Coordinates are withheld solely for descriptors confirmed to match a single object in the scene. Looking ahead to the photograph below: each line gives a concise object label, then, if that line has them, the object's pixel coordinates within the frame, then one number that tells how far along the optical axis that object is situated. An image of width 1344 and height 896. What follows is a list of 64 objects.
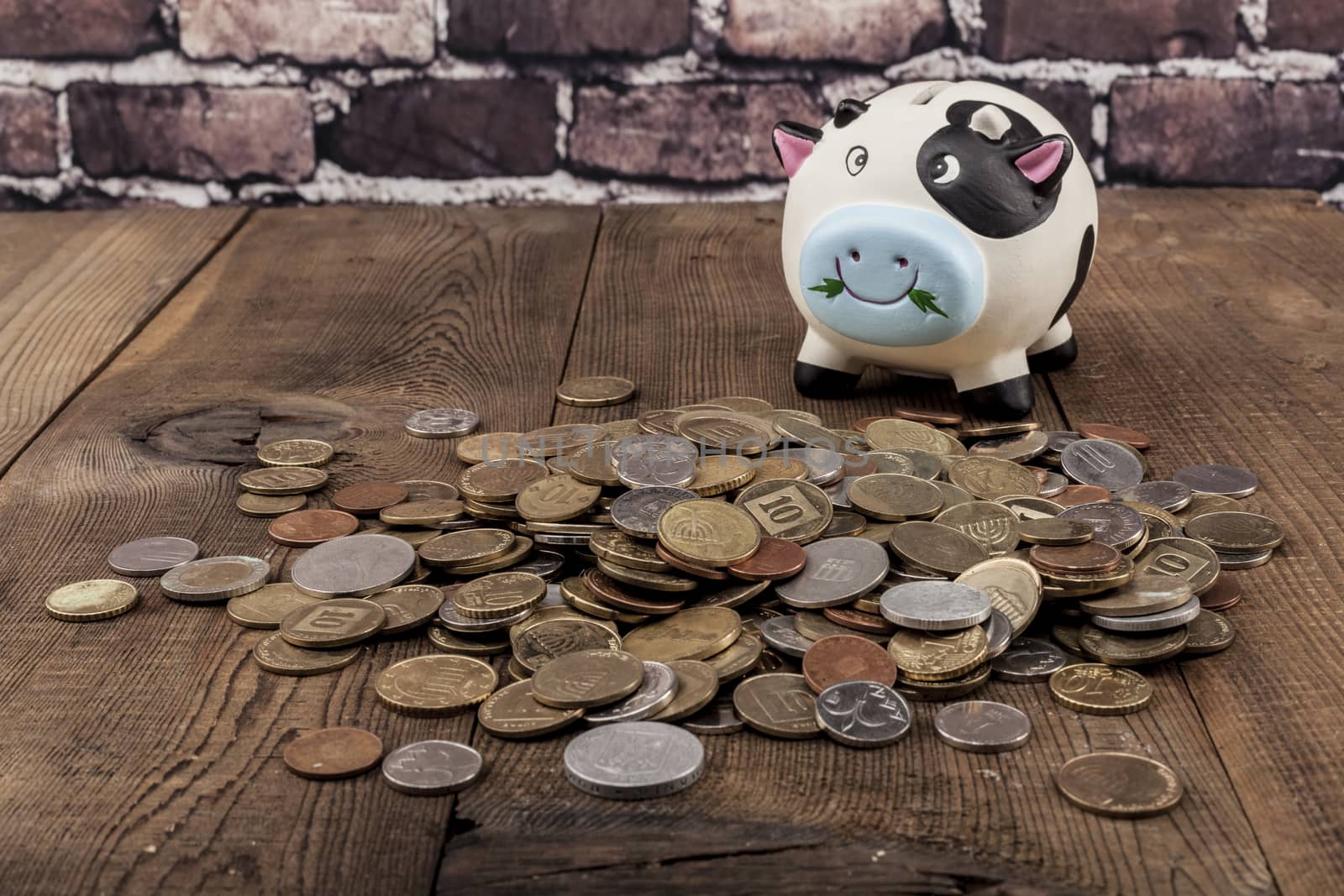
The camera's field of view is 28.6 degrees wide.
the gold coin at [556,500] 0.57
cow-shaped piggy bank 0.61
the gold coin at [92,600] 0.54
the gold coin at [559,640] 0.52
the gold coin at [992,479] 0.59
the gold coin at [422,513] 0.58
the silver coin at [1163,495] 0.59
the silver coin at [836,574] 0.53
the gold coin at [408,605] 0.54
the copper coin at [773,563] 0.54
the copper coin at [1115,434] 0.63
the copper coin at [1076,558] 0.53
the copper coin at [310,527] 0.58
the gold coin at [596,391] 0.67
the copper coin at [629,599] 0.53
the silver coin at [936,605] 0.52
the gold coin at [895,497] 0.57
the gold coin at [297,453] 0.63
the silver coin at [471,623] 0.53
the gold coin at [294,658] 0.52
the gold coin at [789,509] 0.56
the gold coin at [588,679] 0.50
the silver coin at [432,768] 0.48
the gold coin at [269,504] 0.60
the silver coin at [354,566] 0.55
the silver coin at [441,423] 0.65
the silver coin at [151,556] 0.56
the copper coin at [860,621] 0.53
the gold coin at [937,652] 0.51
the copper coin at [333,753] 0.49
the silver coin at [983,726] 0.49
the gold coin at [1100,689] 0.51
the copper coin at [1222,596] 0.54
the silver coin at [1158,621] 0.52
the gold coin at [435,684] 0.51
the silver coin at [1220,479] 0.60
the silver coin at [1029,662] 0.52
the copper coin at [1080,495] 0.58
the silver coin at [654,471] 0.57
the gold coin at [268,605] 0.54
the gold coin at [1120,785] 0.47
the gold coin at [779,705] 0.50
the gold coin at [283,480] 0.61
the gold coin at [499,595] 0.53
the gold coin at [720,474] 0.58
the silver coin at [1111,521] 0.55
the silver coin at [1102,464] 0.60
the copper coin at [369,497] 0.59
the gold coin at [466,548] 0.56
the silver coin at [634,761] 0.48
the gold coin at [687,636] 0.52
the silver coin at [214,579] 0.55
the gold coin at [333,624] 0.53
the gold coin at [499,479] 0.58
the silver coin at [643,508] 0.55
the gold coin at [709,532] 0.54
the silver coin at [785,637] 0.52
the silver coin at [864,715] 0.49
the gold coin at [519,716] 0.50
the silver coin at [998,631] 0.52
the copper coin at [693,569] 0.53
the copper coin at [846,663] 0.51
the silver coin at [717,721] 0.50
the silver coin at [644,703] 0.50
